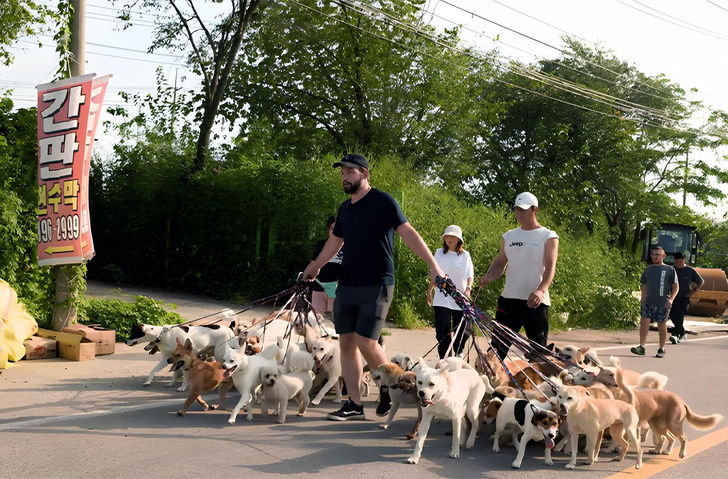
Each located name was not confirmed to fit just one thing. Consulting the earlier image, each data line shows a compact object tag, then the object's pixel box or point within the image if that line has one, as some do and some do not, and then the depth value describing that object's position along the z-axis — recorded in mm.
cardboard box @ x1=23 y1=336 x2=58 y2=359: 8448
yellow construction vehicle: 23581
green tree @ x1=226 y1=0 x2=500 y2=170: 25703
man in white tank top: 6992
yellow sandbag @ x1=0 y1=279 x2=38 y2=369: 7832
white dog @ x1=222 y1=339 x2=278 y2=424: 6148
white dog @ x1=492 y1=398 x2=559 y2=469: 5297
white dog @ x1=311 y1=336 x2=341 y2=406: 6879
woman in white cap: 8188
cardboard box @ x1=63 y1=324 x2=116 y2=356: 8891
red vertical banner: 8719
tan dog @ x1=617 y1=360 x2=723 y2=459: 5719
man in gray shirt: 12234
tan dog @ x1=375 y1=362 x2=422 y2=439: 6000
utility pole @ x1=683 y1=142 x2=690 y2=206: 41062
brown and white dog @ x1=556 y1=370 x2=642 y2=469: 5367
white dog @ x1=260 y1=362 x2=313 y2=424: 6305
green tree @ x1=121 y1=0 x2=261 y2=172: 20297
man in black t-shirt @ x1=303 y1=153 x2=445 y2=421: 6238
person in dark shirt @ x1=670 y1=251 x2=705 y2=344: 15508
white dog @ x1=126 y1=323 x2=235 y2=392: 7523
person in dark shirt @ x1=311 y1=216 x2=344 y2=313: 9742
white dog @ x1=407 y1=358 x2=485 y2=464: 5359
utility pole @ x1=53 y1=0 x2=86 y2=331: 9156
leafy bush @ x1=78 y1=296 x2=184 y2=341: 10062
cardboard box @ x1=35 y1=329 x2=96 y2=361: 8562
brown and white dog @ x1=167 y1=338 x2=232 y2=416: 6406
